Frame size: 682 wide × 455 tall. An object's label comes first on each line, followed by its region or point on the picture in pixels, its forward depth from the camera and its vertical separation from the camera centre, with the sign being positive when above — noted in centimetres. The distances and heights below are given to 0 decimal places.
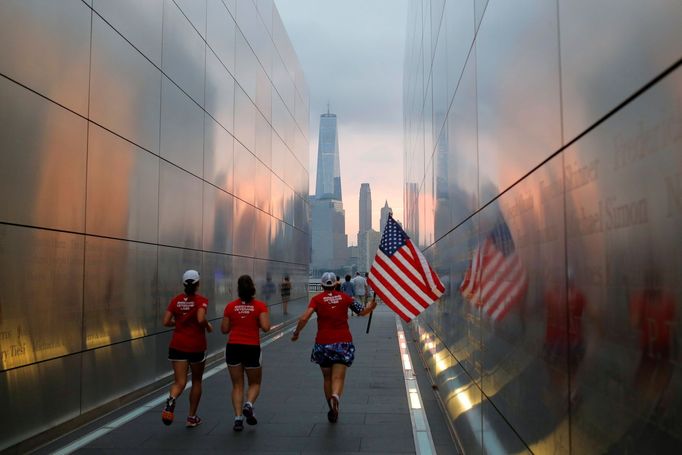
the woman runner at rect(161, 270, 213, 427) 771 -69
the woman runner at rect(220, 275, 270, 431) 772 -73
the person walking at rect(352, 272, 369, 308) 2938 -52
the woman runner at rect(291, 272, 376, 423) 796 -76
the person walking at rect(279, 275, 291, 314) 2421 -59
